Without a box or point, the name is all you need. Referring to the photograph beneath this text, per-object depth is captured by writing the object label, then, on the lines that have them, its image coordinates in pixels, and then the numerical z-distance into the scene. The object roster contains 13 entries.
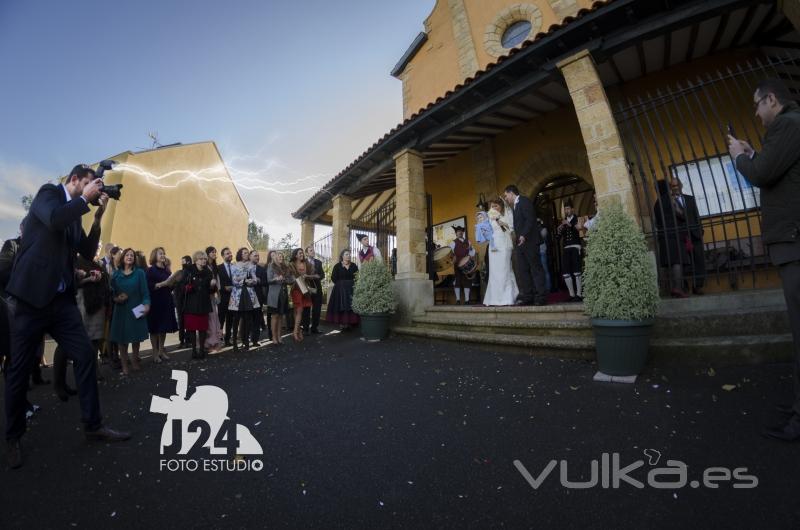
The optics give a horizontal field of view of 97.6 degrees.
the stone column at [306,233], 13.45
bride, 5.98
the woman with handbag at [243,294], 6.32
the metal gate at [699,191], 4.81
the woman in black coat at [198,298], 5.73
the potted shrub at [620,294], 3.23
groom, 5.31
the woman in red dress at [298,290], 6.95
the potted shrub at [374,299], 6.34
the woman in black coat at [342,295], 7.34
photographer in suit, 2.36
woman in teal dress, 4.85
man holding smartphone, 2.17
